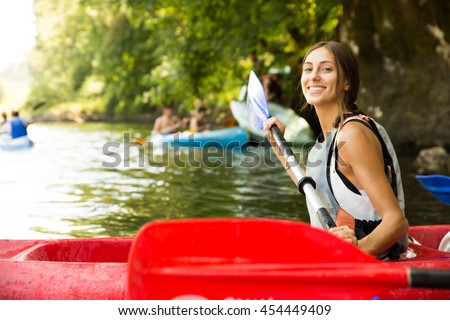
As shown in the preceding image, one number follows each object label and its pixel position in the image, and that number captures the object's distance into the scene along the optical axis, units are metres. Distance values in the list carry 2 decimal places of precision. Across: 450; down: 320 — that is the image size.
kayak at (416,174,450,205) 4.35
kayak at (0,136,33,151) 13.65
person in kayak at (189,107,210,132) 14.64
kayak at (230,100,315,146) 12.80
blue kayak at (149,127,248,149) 13.07
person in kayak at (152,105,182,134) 15.14
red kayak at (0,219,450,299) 2.05
